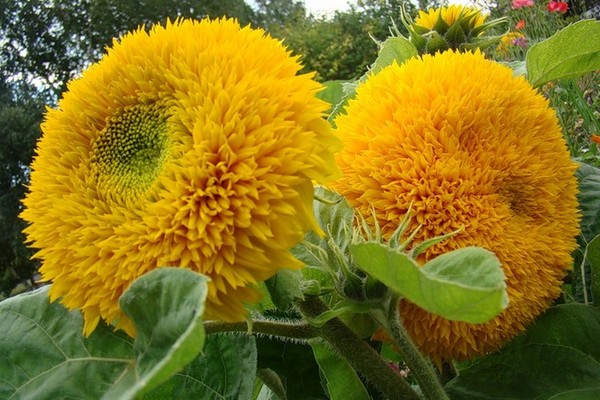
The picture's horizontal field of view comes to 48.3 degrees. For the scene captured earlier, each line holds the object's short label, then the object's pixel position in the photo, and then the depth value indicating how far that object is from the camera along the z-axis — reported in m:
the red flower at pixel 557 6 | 3.11
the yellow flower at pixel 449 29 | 0.65
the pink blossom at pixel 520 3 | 3.21
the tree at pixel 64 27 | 11.98
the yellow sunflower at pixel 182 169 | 0.32
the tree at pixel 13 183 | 10.50
